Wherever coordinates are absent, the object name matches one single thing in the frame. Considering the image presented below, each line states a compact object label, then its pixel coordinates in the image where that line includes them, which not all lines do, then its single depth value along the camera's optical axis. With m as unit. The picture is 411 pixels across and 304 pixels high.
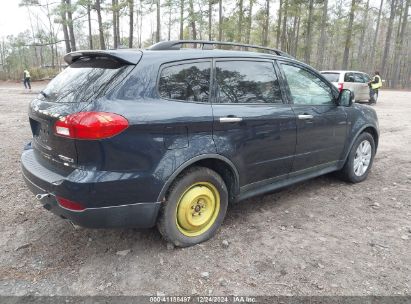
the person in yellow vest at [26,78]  22.96
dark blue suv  2.68
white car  15.44
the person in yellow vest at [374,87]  17.14
